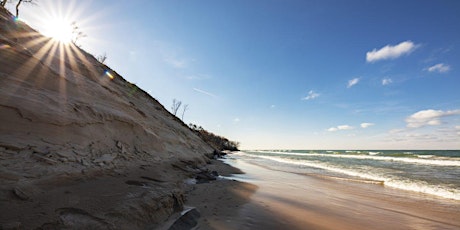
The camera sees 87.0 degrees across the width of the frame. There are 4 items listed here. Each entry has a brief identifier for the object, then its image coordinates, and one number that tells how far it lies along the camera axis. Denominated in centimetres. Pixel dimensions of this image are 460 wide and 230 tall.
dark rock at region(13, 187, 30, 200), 329
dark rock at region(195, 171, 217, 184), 919
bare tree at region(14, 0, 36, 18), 1990
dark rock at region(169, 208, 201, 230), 419
